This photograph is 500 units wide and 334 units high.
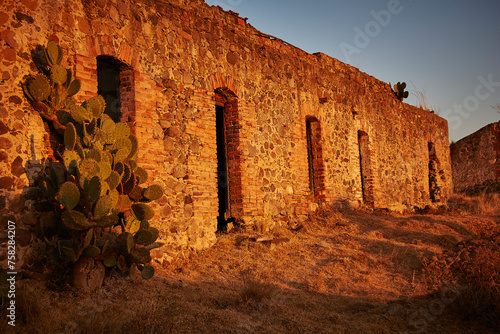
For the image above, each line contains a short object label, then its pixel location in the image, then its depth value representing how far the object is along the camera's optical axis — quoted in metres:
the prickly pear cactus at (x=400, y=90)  14.82
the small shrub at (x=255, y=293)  4.69
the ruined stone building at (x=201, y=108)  4.70
